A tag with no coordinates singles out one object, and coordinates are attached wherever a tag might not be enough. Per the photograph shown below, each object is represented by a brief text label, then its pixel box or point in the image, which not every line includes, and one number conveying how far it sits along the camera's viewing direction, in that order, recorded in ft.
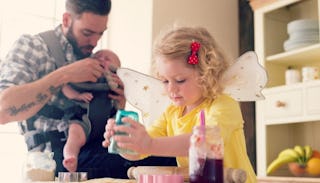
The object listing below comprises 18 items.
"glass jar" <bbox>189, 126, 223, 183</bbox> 4.14
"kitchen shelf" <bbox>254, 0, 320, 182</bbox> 10.06
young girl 5.16
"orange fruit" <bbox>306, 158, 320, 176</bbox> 9.50
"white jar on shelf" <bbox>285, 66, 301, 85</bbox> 10.58
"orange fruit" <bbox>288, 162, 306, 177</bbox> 9.81
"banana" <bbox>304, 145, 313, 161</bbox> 9.80
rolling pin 4.43
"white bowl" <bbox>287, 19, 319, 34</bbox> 10.18
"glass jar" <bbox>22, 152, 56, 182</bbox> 5.74
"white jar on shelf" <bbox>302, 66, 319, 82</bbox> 10.17
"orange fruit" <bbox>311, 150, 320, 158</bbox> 9.82
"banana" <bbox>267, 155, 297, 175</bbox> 10.05
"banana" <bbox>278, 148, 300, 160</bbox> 9.96
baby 6.73
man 6.84
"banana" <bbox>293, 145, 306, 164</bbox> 9.80
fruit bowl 9.52
